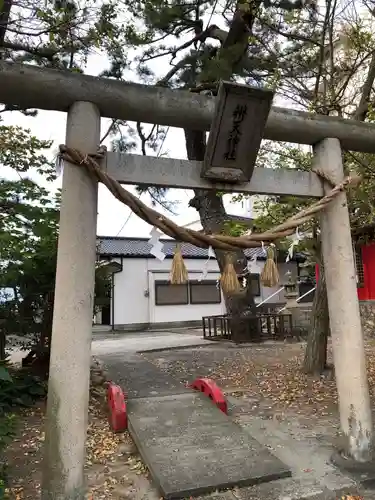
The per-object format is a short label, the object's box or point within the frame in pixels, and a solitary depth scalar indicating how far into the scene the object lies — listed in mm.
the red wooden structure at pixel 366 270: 14961
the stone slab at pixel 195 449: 3541
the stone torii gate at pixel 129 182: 3117
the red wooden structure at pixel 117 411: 5113
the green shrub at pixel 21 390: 5875
